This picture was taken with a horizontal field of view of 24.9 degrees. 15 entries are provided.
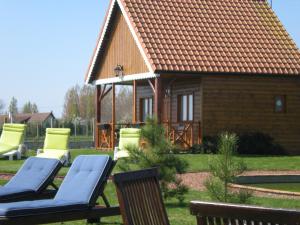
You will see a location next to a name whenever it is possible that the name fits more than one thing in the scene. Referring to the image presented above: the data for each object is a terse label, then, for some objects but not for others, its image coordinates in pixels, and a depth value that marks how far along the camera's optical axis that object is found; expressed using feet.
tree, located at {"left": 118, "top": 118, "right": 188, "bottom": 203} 34.53
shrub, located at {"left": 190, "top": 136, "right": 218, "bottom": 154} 77.41
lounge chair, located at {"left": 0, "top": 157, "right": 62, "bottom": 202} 30.81
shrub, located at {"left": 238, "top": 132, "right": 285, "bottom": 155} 79.46
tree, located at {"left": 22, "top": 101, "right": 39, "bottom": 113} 350.84
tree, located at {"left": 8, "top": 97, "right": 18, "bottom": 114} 304.30
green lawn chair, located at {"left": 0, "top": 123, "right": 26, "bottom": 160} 71.82
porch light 88.79
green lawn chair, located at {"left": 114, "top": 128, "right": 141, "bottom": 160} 63.77
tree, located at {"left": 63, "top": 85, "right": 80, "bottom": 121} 287.32
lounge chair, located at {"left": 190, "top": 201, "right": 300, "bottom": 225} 11.79
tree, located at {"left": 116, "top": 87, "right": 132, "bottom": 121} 283.79
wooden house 79.77
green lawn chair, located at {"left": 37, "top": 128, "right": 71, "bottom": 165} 65.30
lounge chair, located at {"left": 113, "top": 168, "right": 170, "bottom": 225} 15.62
